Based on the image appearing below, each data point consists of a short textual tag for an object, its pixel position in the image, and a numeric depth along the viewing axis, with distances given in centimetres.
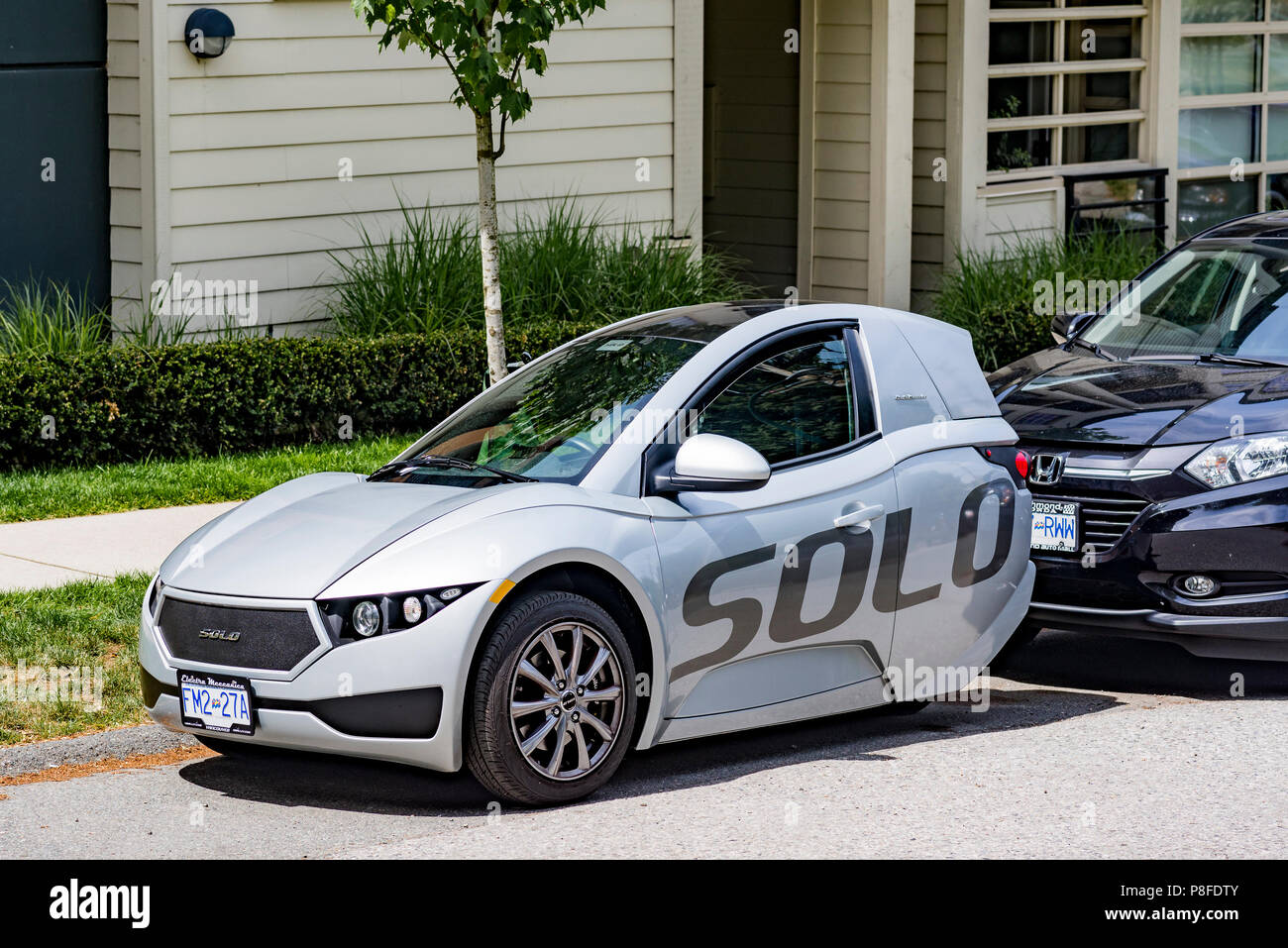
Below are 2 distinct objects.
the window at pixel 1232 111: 1938
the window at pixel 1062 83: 1742
